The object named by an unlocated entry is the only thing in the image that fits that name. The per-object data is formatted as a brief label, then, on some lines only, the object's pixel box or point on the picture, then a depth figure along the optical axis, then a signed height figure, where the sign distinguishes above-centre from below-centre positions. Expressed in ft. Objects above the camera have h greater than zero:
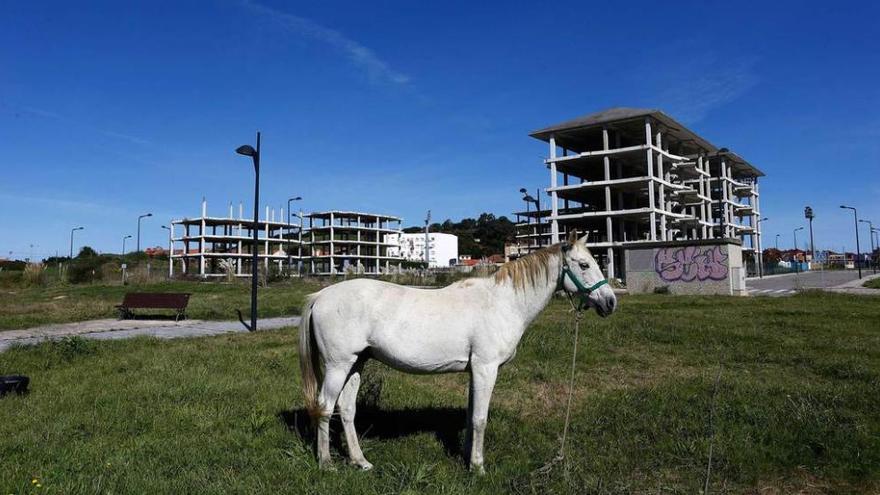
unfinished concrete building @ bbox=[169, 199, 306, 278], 293.02 +16.06
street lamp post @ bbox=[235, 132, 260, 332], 46.52 +7.27
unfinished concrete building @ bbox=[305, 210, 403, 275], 319.88 +19.41
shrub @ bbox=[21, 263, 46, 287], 133.90 +0.77
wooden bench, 58.95 -2.58
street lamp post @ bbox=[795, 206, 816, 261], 222.69 +23.60
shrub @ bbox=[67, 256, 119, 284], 156.44 +2.23
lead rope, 14.00 -5.04
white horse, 14.88 -1.43
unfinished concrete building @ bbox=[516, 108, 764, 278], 170.50 +34.31
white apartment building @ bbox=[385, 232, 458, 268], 381.81 +18.32
